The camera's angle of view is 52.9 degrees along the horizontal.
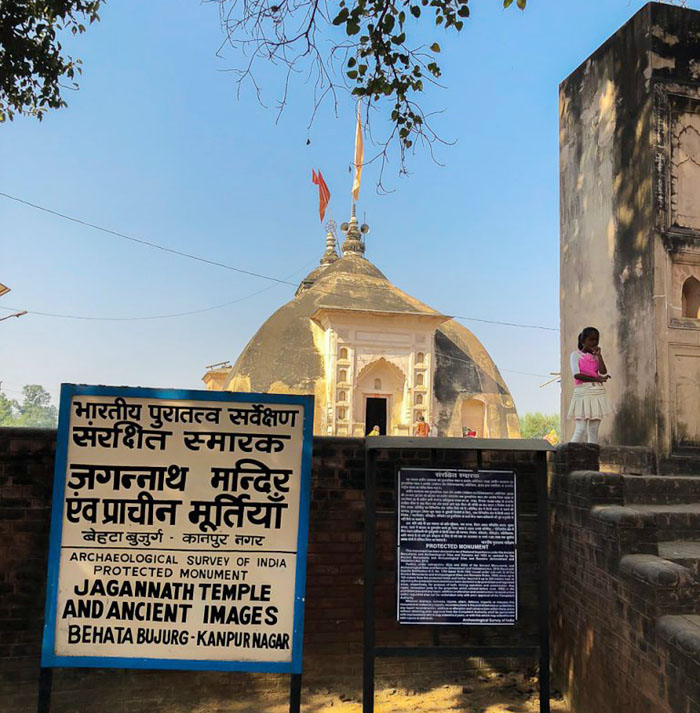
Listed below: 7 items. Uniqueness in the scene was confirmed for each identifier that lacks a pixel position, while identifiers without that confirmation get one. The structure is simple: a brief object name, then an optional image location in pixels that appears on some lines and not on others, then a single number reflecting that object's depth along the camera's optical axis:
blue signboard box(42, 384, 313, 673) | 3.66
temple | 24.39
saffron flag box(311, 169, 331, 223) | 34.66
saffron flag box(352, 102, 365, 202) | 32.31
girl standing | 6.62
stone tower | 7.05
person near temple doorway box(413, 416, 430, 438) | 23.08
